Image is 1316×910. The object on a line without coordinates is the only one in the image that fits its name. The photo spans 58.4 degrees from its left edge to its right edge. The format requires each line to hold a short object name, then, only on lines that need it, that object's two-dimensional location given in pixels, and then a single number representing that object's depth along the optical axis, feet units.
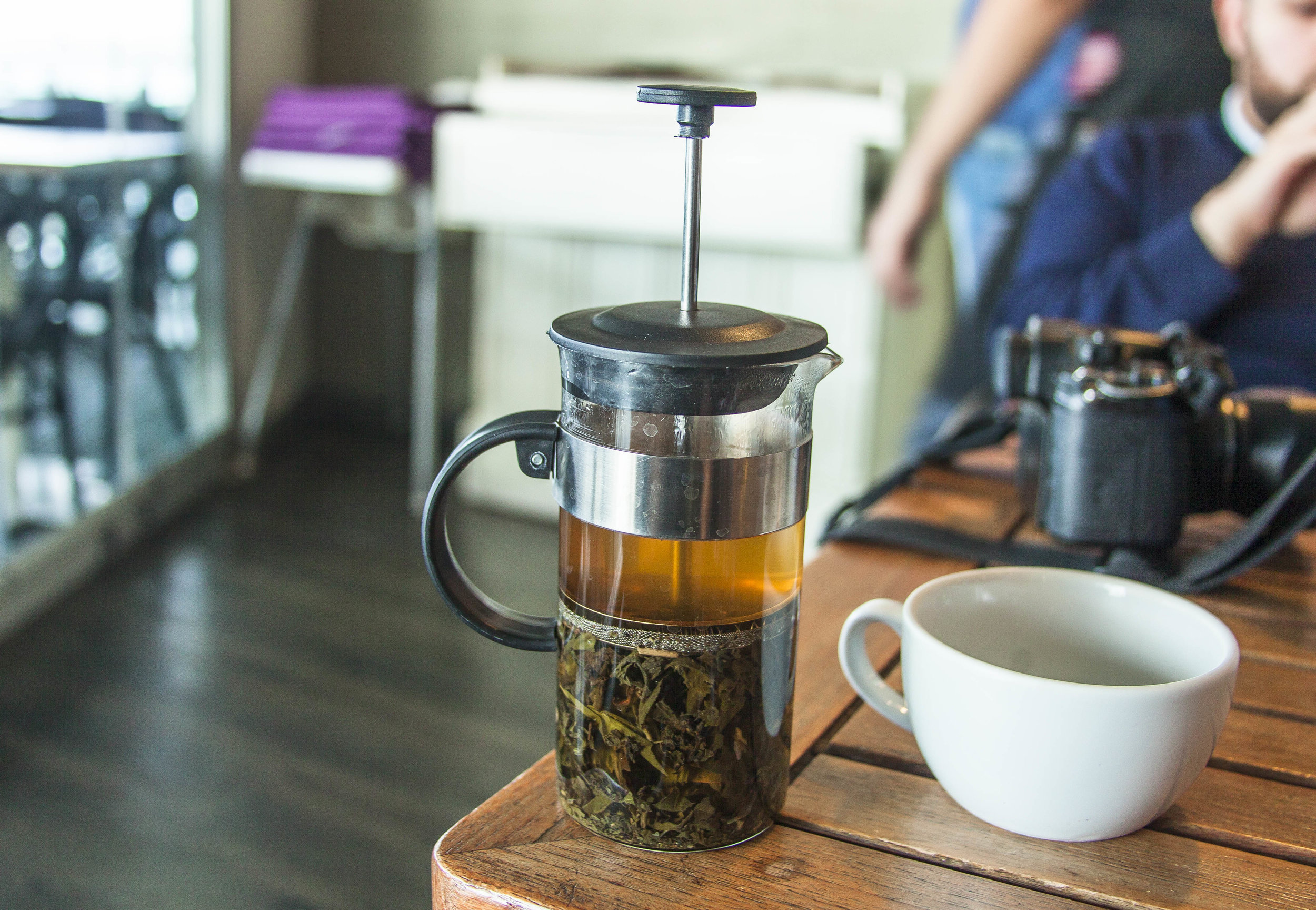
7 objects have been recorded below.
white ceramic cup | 1.32
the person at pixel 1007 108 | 6.06
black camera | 2.25
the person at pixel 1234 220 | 5.62
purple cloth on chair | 7.10
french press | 1.26
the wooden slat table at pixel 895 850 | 1.30
